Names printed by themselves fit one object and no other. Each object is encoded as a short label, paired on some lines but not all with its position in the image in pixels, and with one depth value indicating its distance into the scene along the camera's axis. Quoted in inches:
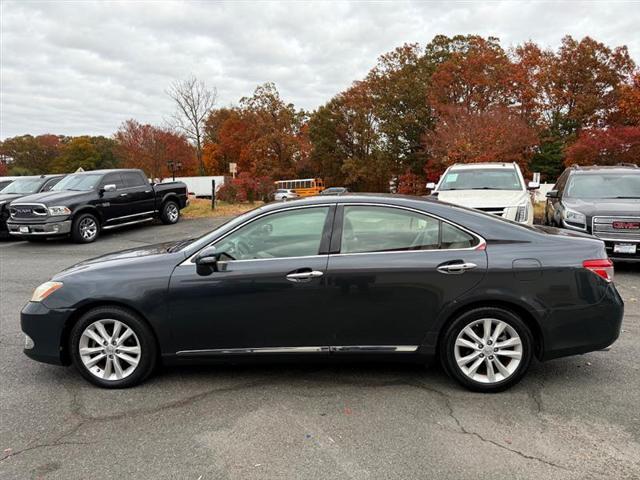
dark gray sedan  142.3
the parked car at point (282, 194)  1333.2
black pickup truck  462.9
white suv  334.3
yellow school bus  2026.5
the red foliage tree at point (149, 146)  1578.5
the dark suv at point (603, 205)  290.8
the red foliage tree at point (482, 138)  890.1
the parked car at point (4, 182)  637.7
